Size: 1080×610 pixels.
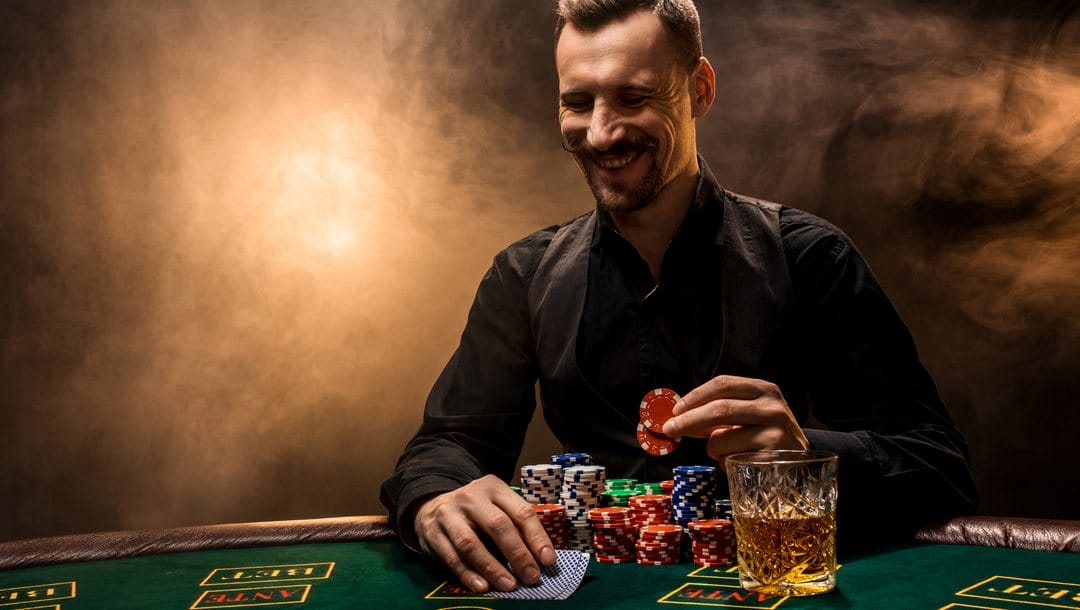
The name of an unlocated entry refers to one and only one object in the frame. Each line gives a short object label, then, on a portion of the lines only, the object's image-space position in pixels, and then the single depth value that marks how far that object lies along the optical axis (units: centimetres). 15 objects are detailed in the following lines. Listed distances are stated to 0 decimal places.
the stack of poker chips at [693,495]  179
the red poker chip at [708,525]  160
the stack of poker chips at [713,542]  160
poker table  143
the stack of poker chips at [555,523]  179
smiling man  229
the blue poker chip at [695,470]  180
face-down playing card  149
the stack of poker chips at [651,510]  176
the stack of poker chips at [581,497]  181
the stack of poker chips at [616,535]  170
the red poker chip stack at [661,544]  163
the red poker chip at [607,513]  170
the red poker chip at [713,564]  162
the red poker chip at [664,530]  163
